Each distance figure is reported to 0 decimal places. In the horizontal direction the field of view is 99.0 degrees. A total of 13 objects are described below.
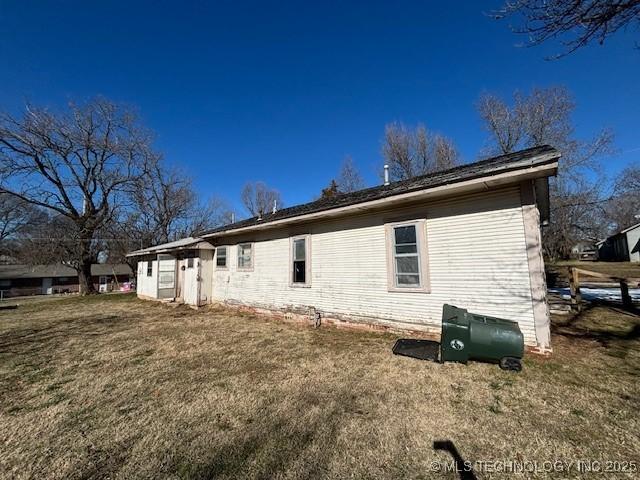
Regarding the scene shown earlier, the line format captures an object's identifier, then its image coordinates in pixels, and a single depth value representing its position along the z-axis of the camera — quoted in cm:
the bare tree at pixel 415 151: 2245
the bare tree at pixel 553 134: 1759
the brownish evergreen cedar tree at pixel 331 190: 3026
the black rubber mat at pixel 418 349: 503
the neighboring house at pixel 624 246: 2889
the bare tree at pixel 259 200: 3538
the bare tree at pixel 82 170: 1856
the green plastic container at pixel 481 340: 440
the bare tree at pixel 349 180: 2877
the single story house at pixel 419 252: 512
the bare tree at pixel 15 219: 2653
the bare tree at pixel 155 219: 2536
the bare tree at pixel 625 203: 2809
